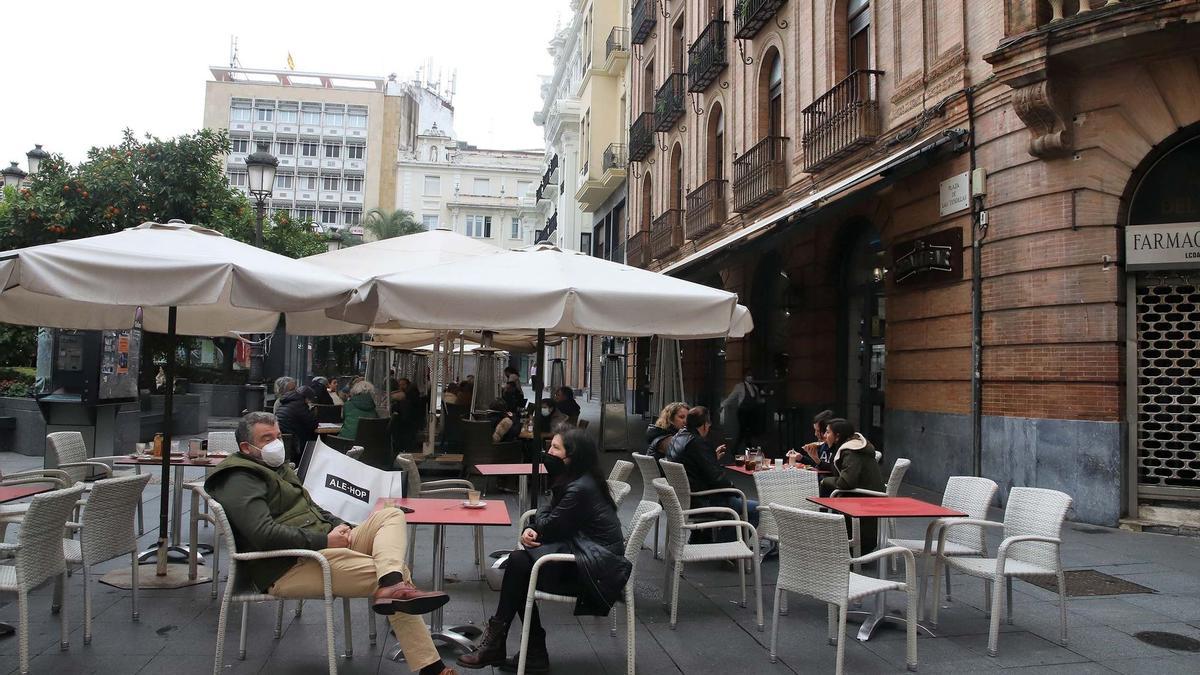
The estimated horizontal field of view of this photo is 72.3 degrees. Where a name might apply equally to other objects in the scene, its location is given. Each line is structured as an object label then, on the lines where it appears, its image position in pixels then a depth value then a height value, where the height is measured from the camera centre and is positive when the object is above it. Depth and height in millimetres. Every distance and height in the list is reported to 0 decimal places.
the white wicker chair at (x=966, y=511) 5691 -965
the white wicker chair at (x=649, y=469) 7016 -873
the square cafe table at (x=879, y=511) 5168 -890
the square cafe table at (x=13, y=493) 4801 -855
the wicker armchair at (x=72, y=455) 6707 -865
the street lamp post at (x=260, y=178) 14867 +3274
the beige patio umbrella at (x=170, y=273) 4930 +520
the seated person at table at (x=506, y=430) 10906 -895
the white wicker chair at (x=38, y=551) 4156 -1042
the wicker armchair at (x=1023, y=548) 5000 -1110
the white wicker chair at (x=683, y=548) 5363 -1220
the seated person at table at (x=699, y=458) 6633 -729
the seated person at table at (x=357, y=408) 10500 -615
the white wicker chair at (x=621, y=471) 6117 -781
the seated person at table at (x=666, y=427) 7805 -587
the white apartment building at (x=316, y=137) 72875 +19815
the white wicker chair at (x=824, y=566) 4438 -1087
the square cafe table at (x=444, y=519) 4773 -925
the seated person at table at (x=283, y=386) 11041 -377
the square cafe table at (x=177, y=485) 6617 -1060
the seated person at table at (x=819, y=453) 7547 -782
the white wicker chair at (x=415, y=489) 6207 -1013
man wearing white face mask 4088 -1011
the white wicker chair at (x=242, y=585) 4066 -1165
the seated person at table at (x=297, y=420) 9836 -735
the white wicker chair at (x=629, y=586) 4242 -1177
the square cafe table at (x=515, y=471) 6988 -923
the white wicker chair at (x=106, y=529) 4758 -1057
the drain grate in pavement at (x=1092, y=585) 6328 -1656
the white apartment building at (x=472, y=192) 71625 +15255
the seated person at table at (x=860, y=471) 6195 -770
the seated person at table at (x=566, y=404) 14159 -677
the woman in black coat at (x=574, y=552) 4387 -1024
